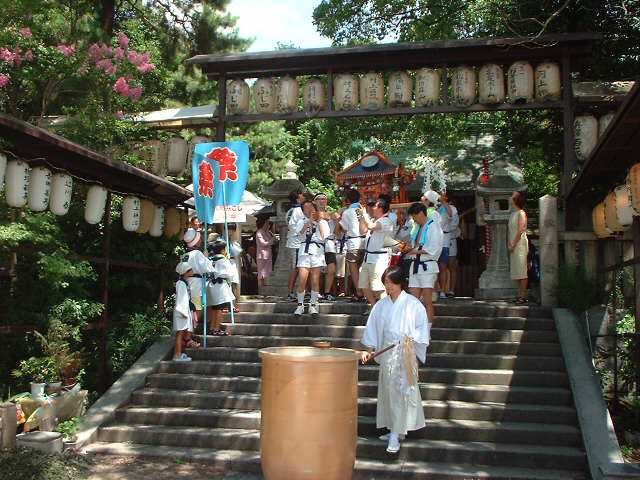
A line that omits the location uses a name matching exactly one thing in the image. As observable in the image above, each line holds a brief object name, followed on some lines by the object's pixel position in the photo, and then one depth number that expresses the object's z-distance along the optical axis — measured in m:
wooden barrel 5.58
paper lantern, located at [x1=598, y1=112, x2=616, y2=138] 11.30
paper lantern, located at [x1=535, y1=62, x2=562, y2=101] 11.52
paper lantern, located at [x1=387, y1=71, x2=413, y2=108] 12.08
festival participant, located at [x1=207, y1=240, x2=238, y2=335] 10.20
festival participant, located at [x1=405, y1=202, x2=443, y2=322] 8.95
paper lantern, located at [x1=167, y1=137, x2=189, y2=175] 13.55
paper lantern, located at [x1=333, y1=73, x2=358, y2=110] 12.30
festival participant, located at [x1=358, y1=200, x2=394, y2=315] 9.84
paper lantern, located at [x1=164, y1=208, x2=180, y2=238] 12.62
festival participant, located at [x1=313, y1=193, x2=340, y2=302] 11.75
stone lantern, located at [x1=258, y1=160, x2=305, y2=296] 14.05
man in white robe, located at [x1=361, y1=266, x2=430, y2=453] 6.99
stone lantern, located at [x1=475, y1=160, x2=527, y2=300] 12.55
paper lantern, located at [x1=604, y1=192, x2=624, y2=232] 8.42
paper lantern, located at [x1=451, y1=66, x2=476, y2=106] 11.78
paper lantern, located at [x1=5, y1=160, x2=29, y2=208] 8.20
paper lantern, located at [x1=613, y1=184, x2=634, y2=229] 7.87
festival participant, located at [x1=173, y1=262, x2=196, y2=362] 9.45
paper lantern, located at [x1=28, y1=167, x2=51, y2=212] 8.61
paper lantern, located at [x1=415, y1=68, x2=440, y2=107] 11.91
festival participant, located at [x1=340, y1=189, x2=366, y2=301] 10.95
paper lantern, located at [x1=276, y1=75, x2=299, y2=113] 12.48
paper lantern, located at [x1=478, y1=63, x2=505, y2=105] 11.66
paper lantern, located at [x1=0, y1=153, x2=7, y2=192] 7.83
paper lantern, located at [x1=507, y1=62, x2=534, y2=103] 11.56
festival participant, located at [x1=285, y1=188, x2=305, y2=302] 11.07
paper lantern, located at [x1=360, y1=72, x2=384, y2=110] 12.20
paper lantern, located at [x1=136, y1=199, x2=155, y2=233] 11.51
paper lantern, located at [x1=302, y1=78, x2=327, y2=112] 12.50
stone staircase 7.07
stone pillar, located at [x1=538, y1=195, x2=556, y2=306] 10.16
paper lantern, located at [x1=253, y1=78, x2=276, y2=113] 12.58
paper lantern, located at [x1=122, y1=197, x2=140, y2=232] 11.05
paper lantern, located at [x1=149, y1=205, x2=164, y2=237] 12.03
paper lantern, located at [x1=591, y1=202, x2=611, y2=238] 9.39
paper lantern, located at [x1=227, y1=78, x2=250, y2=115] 12.71
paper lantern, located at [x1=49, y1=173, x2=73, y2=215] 9.08
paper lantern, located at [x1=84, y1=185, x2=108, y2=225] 9.98
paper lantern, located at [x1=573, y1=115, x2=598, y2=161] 11.45
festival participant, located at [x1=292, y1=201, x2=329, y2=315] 10.33
